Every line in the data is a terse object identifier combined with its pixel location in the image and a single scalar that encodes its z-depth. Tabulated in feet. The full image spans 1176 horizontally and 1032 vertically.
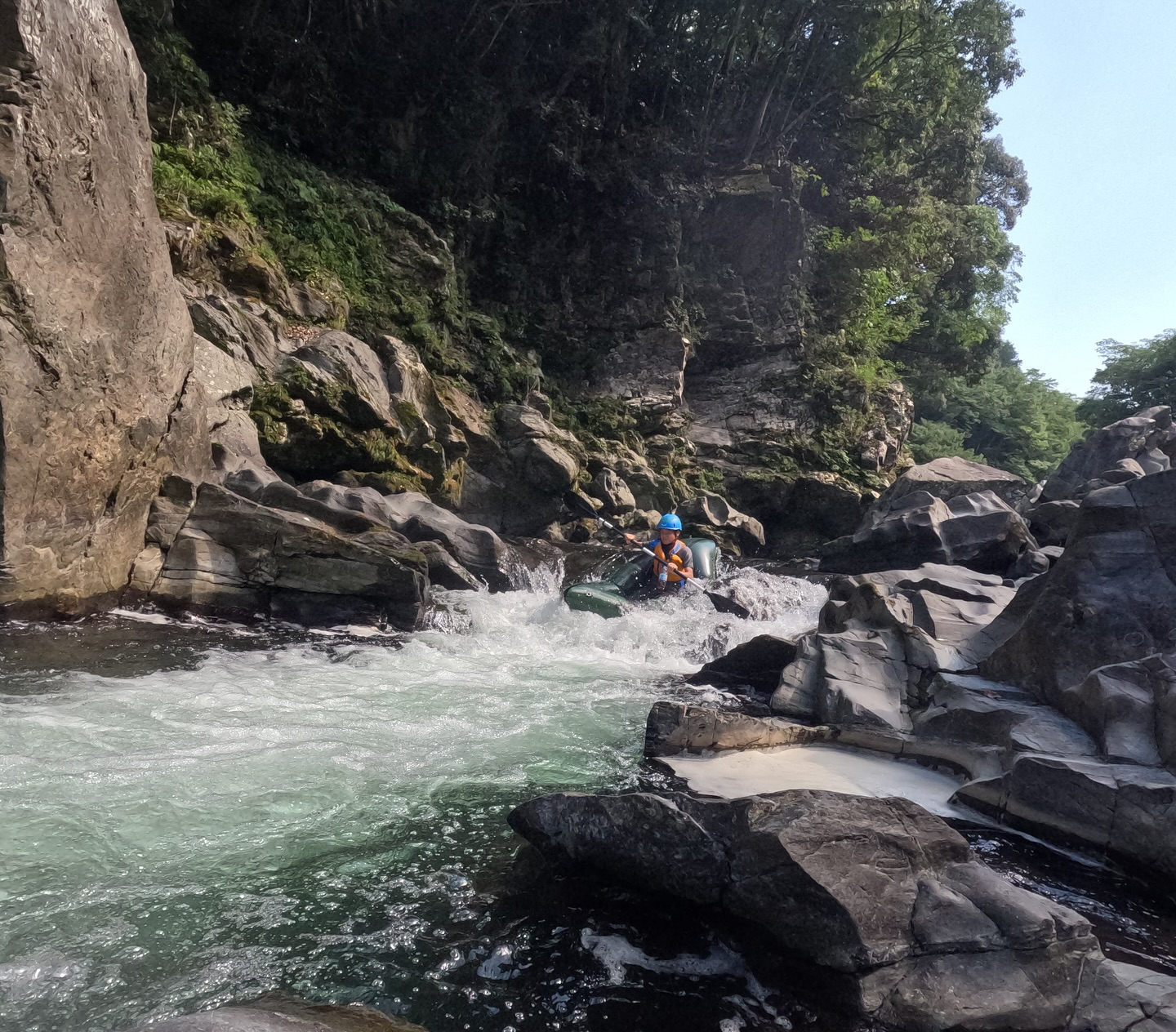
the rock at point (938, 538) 33.94
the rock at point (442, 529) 30.86
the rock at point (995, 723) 13.70
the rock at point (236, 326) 32.32
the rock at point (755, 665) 21.59
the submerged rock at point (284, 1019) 5.68
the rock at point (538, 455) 46.26
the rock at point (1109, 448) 49.75
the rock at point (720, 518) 51.52
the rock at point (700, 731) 14.74
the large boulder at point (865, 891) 7.18
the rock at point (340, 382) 34.47
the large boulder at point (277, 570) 23.21
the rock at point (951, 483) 45.21
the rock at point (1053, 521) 36.68
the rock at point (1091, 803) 10.86
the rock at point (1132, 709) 12.50
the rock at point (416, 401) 40.14
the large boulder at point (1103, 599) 15.42
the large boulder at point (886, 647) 17.35
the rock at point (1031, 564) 31.01
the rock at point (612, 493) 50.52
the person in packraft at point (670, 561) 33.68
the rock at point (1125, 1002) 6.88
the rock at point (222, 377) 29.12
